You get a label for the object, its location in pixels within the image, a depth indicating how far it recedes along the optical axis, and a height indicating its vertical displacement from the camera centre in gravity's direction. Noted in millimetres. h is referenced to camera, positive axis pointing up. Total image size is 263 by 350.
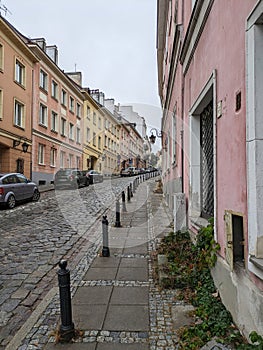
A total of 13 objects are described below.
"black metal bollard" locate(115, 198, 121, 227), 9112 -1144
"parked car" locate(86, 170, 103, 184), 26891 +431
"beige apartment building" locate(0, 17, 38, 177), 18625 +5209
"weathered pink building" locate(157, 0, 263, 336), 2699 +468
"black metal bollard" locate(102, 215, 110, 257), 6121 -1198
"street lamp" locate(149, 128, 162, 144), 18094 +2661
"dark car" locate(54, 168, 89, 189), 21016 +141
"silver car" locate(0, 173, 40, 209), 11992 -363
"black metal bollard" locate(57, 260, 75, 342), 3125 -1225
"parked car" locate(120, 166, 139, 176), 42219 +1283
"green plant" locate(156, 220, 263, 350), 2907 -1396
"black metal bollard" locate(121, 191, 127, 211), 12227 -985
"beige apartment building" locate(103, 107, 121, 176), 44344 +5499
